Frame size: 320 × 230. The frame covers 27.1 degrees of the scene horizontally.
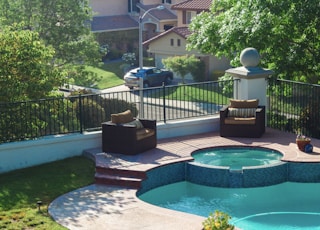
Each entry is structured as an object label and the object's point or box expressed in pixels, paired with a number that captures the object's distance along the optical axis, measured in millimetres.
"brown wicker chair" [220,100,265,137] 18203
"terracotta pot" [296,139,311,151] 16797
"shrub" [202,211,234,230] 10781
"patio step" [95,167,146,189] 15156
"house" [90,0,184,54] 57781
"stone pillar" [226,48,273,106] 18906
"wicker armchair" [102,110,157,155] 16594
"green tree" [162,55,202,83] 45375
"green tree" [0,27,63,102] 17438
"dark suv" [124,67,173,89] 44719
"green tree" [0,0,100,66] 37000
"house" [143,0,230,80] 47625
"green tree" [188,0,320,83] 20500
